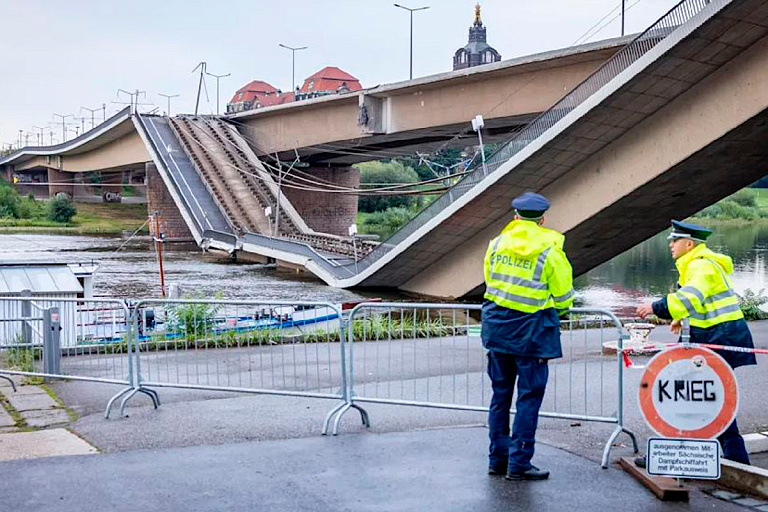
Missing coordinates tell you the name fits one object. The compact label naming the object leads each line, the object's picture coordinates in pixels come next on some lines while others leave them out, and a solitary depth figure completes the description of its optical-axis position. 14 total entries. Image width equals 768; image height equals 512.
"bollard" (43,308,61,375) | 10.69
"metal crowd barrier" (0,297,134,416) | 10.70
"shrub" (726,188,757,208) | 71.81
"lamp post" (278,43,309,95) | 66.47
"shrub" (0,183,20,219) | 71.56
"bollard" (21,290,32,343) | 11.84
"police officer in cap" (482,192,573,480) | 6.50
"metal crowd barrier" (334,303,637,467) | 8.46
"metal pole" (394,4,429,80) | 47.96
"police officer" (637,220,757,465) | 6.71
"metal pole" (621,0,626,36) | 27.27
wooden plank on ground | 6.26
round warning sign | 6.36
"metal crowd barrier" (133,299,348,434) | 9.52
